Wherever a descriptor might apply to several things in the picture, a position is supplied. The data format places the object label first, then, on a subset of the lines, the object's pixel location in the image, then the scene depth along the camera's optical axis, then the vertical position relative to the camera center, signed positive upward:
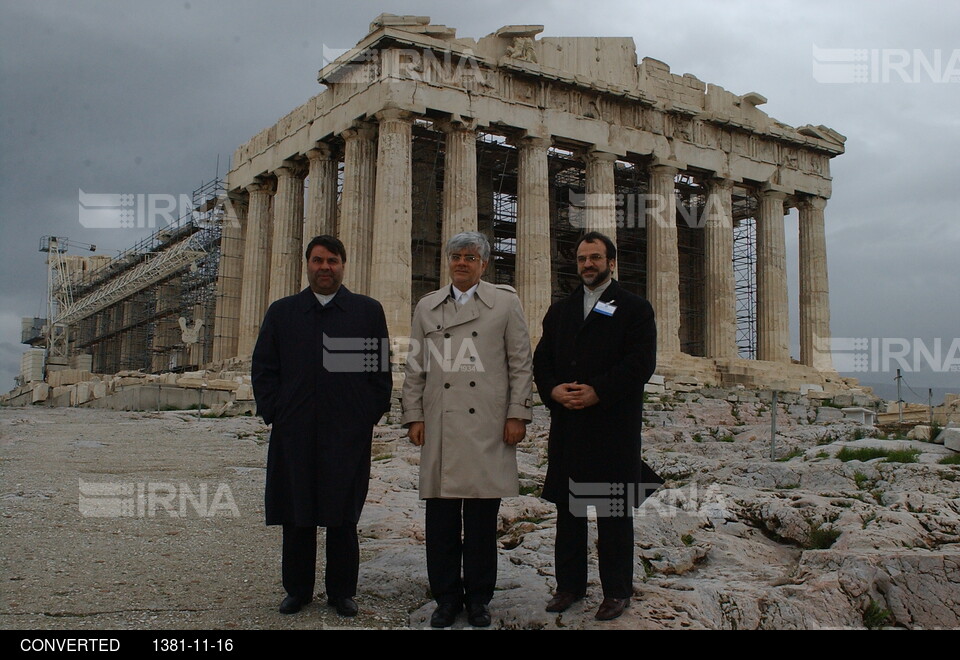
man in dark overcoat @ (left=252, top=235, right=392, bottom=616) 4.96 -0.20
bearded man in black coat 4.88 -0.24
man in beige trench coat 4.88 -0.21
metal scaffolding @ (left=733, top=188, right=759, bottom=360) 35.97 +5.16
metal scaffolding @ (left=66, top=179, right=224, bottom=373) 37.53 +3.33
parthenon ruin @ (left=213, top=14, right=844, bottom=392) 24.50 +6.54
